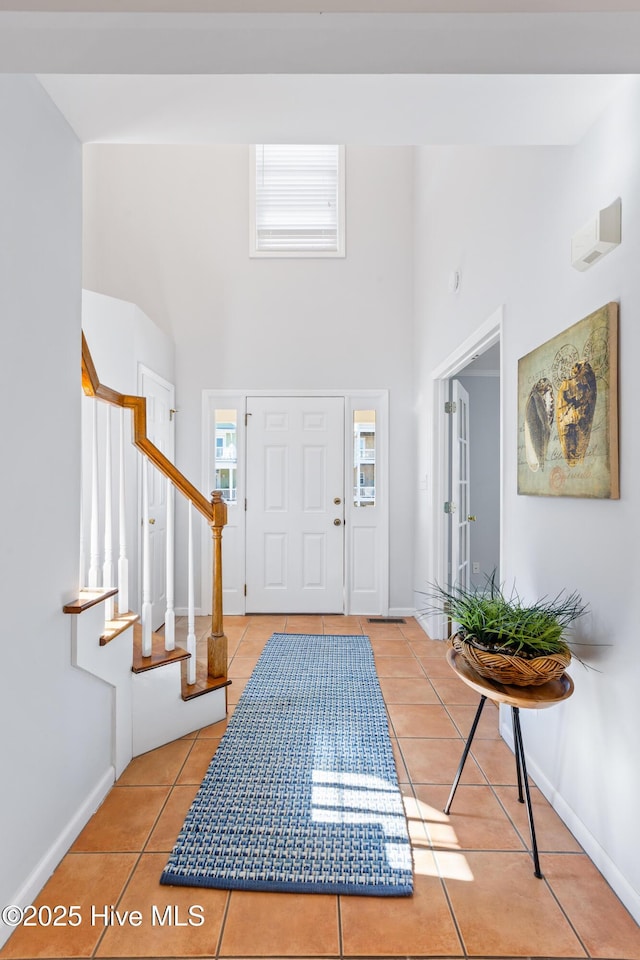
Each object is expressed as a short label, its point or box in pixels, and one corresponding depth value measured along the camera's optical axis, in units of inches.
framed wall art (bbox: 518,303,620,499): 58.3
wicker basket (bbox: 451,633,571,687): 58.7
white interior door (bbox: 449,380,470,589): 146.2
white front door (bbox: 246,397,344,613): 170.7
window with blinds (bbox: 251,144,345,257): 170.7
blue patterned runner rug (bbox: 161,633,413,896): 59.4
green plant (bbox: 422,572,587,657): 61.2
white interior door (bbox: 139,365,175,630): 148.2
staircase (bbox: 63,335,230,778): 72.1
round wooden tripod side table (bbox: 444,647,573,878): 58.9
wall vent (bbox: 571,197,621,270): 57.6
